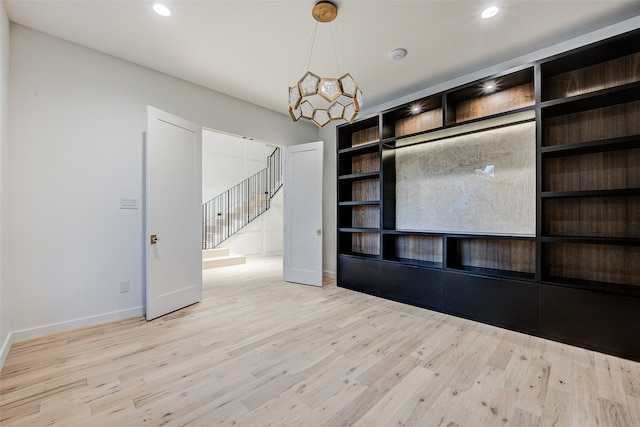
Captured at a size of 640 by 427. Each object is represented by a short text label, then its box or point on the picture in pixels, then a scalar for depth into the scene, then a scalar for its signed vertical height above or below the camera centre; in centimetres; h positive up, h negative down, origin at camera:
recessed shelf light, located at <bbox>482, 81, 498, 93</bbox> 309 +152
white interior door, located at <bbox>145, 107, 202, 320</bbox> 313 +1
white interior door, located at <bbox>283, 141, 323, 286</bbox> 462 +0
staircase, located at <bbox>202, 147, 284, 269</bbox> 773 +26
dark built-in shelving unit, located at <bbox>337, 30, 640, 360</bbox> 238 -9
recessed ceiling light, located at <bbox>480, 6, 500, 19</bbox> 238 +185
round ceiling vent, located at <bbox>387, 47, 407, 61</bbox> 301 +186
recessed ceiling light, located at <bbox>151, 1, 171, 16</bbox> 235 +185
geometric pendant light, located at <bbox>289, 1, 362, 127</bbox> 217 +102
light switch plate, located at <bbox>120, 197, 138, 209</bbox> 319 +13
